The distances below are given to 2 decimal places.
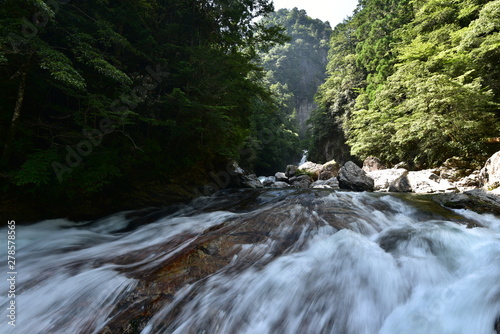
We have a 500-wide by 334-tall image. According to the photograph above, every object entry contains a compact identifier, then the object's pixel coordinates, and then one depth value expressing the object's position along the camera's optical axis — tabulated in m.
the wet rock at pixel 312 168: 18.90
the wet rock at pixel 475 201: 4.61
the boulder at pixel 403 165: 12.56
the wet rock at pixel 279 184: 15.22
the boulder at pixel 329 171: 18.09
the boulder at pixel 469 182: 7.39
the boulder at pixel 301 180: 16.38
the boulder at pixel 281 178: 17.65
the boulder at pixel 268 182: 15.64
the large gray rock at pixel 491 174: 6.56
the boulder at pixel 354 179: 10.40
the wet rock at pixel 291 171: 18.99
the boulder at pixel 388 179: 9.30
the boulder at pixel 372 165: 14.55
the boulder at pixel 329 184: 13.15
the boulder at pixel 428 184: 7.84
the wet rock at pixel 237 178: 9.84
